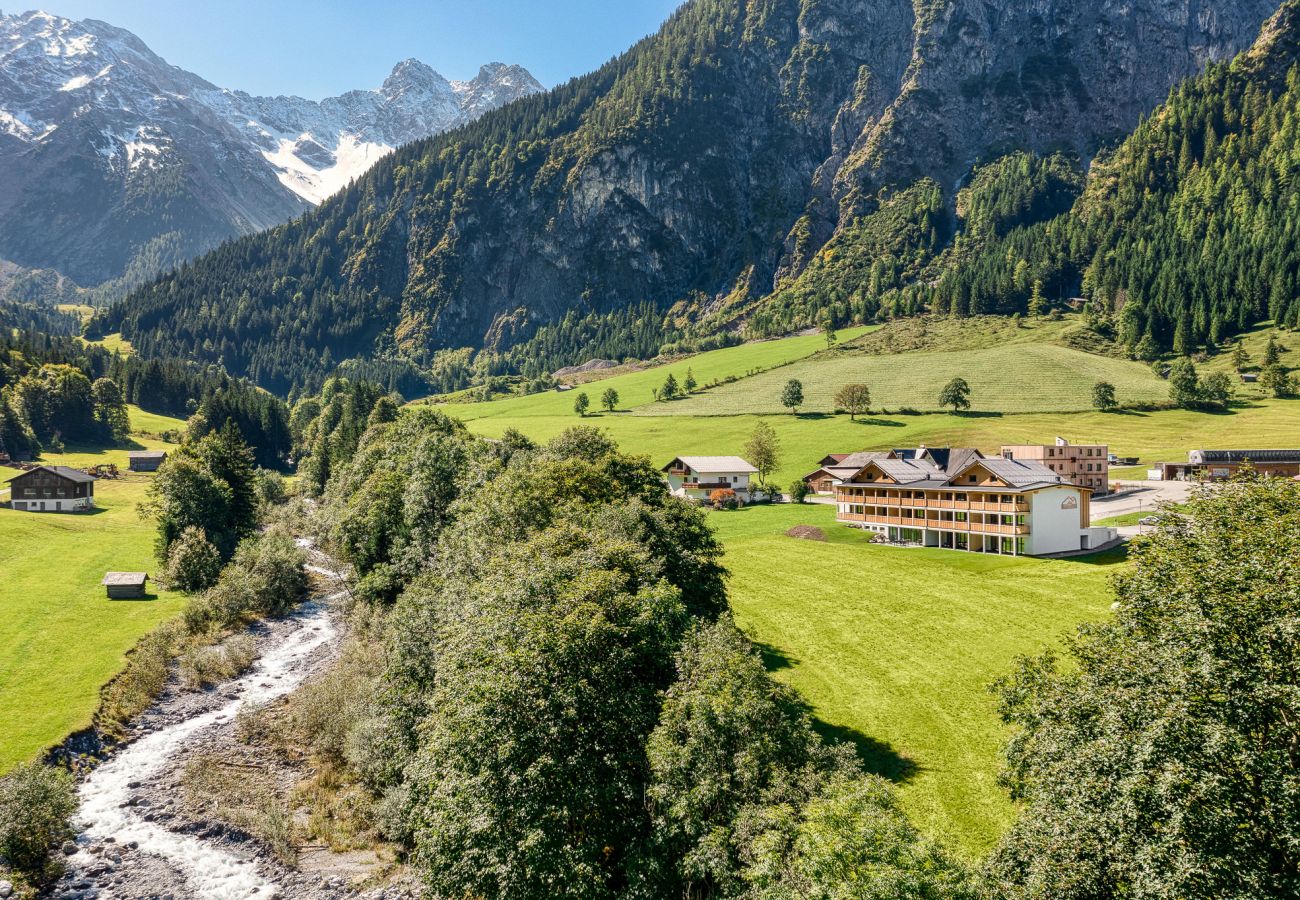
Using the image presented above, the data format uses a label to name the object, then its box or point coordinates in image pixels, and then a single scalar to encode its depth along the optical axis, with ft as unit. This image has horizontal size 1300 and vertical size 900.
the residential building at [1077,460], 342.03
